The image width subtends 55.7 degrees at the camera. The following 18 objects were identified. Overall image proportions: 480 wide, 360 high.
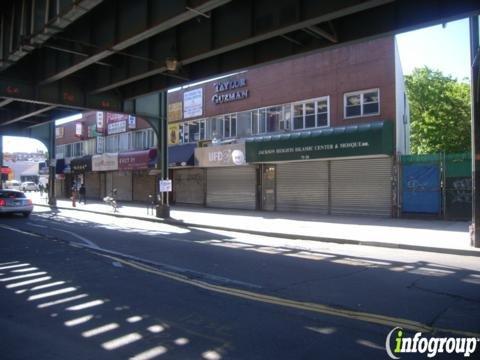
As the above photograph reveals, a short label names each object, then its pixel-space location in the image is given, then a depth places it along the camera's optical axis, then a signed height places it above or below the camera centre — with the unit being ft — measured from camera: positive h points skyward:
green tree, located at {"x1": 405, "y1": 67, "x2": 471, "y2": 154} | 123.24 +20.70
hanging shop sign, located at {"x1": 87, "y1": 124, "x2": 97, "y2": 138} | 139.15 +17.39
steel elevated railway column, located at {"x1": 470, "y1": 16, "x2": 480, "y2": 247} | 41.16 +4.61
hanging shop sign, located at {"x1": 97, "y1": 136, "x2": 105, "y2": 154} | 138.41 +12.83
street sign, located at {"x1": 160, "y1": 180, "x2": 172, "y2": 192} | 74.59 +0.17
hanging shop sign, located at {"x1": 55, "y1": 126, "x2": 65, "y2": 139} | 165.89 +19.99
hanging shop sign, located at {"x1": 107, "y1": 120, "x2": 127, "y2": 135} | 126.41 +16.86
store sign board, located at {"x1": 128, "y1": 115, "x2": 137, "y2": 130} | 121.35 +17.16
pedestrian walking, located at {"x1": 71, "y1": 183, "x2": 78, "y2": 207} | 105.77 -3.13
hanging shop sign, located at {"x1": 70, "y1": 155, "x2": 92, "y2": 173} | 136.46 +6.77
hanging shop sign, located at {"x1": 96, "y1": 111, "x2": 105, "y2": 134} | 133.28 +17.94
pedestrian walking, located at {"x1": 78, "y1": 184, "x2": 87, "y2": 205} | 115.99 -1.48
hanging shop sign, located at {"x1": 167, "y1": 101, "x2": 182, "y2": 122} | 107.04 +17.79
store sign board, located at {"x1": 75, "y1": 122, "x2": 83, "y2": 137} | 147.64 +18.60
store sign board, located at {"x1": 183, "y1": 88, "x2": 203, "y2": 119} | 101.43 +18.81
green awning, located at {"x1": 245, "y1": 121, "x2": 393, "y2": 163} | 67.24 +6.83
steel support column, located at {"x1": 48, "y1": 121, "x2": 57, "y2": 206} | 109.50 +5.82
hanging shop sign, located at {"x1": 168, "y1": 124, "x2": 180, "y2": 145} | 107.65 +12.48
